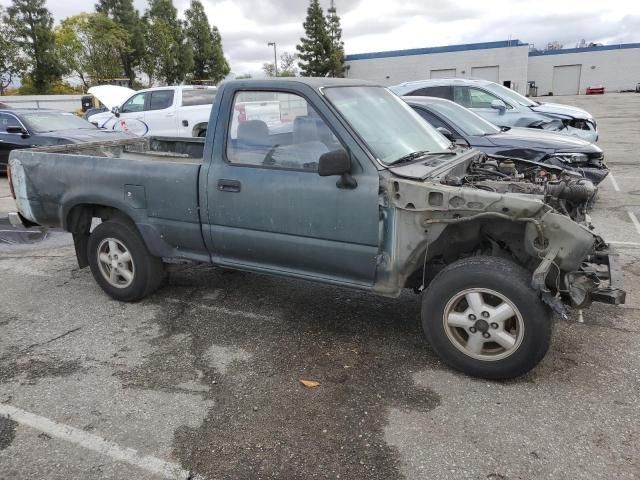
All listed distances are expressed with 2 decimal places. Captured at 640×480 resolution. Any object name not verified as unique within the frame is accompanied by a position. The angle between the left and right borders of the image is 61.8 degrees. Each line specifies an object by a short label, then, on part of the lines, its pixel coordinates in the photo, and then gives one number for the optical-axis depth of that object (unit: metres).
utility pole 61.99
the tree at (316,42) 60.22
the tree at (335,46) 60.00
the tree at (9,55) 39.85
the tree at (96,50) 42.62
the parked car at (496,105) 10.96
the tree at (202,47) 52.97
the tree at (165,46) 46.62
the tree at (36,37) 40.38
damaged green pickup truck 3.26
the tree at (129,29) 44.94
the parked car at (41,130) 10.98
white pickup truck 12.87
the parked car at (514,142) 7.46
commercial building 55.50
